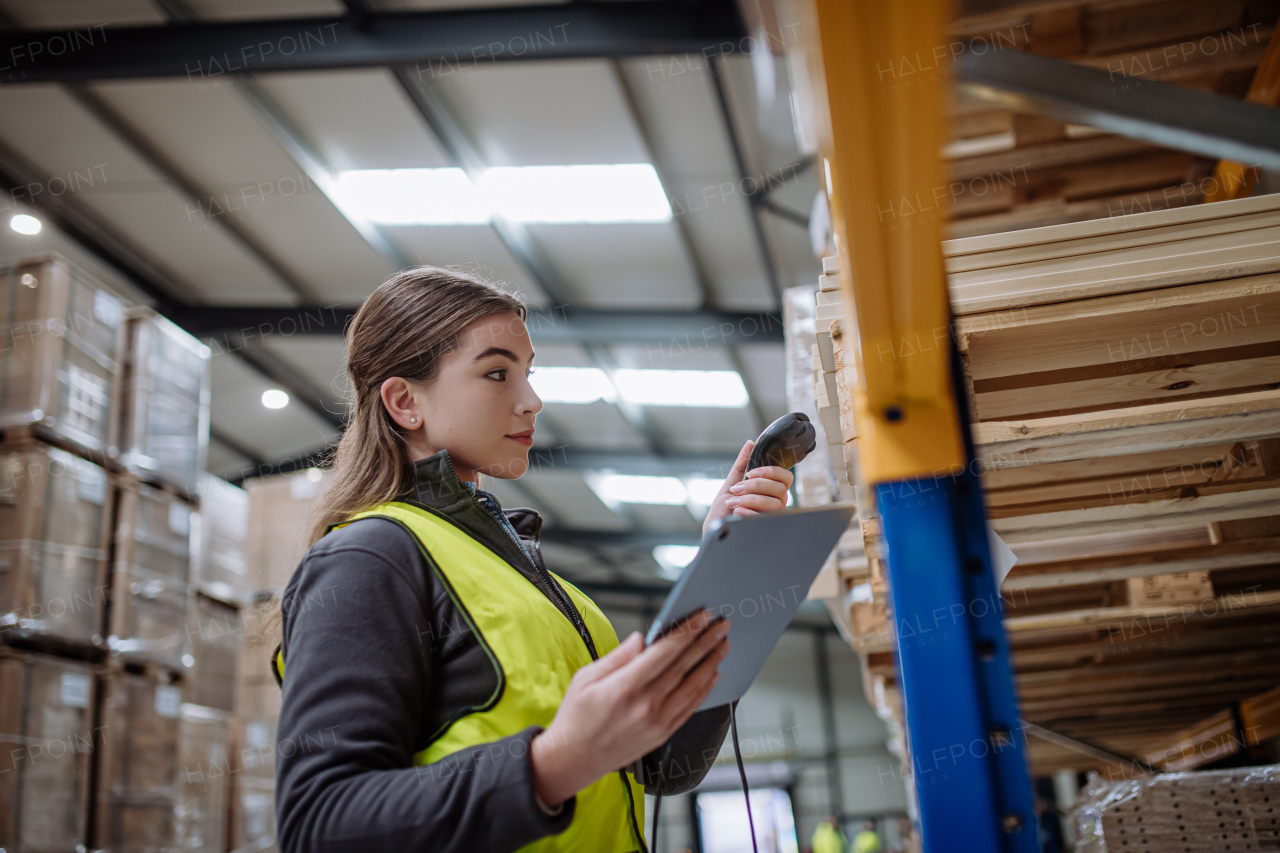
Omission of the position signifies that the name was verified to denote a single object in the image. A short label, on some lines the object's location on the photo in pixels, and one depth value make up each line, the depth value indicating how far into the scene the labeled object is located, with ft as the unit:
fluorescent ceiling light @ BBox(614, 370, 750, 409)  37.65
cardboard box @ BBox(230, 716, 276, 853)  23.03
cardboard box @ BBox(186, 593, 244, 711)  22.13
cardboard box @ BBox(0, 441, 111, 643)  15.21
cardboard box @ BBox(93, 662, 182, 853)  16.35
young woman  4.07
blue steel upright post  4.01
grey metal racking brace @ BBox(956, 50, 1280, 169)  6.30
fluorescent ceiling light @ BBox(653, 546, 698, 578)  61.62
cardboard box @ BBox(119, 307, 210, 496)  18.21
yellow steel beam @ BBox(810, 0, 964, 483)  3.09
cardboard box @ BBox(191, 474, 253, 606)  23.32
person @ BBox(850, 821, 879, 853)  50.93
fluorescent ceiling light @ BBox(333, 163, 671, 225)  27.17
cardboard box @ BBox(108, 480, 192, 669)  17.20
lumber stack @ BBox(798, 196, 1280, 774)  6.42
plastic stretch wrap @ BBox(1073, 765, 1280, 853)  8.11
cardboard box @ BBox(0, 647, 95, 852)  14.33
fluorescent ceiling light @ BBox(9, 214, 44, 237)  28.58
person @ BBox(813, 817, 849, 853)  50.88
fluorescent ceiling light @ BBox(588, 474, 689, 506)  50.08
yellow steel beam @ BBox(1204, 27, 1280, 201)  8.76
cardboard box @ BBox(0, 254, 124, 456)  16.01
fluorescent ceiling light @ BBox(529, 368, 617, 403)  38.24
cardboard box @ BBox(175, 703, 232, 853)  20.43
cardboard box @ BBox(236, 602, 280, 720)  24.76
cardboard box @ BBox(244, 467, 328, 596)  25.96
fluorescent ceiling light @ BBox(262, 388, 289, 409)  40.70
